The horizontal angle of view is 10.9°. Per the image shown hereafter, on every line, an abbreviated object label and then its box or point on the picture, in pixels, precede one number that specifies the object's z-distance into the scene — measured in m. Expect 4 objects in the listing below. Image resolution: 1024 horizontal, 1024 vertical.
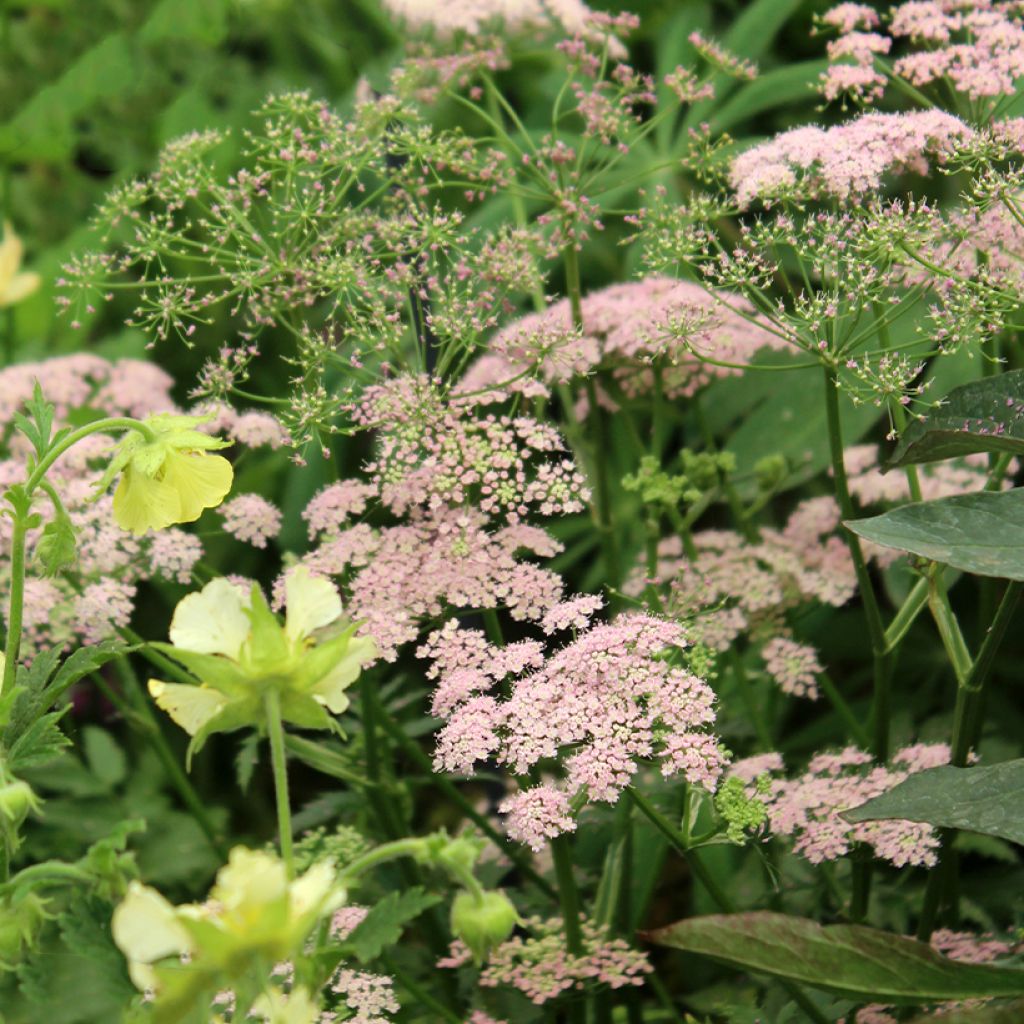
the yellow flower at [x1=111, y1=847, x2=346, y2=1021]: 1.19
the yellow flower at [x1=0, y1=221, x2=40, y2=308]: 1.23
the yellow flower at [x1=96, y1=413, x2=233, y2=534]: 1.30
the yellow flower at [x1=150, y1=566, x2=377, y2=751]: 1.23
